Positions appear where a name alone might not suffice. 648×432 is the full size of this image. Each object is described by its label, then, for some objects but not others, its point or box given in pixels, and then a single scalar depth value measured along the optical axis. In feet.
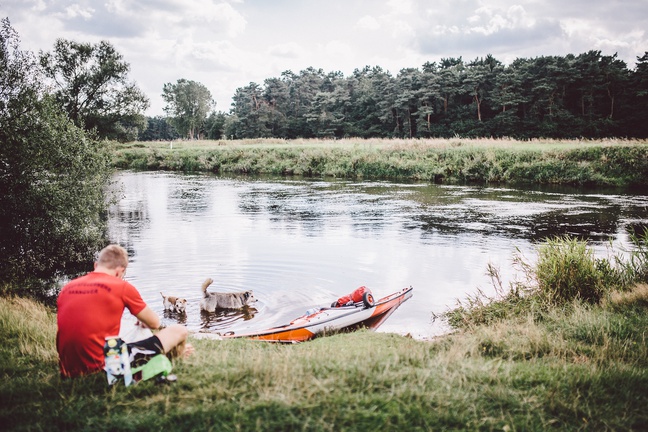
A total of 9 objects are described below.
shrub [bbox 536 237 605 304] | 31.24
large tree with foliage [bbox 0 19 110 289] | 41.04
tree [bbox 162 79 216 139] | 352.90
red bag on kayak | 32.73
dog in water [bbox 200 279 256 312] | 35.45
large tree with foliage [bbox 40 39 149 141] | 142.92
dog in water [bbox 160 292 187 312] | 34.88
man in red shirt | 15.35
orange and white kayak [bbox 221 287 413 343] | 28.45
